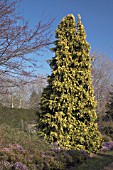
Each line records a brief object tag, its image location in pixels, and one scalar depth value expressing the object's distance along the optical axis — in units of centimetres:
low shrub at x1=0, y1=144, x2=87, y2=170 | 529
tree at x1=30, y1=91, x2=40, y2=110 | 2766
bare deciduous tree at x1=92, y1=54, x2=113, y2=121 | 2539
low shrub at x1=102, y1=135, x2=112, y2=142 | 1176
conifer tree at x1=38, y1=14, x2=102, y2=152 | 830
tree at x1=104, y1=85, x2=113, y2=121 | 2136
